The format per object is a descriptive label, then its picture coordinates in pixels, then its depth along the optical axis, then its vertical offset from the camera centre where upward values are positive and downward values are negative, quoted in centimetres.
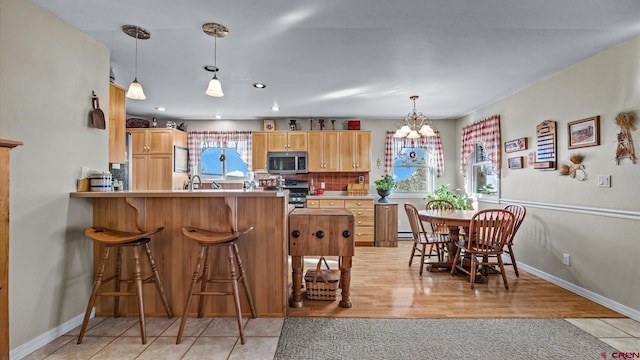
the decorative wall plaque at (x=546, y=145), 342 +44
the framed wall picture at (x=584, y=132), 288 +50
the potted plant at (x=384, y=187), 554 -9
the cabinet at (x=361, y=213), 532 -54
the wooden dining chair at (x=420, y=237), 369 -69
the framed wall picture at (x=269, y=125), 582 +110
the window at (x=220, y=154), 588 +55
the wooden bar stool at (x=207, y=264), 212 -62
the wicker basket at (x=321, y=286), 287 -98
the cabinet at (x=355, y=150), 568 +60
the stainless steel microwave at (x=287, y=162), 562 +37
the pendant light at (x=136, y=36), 240 +121
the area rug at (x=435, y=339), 200 -113
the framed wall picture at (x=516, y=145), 393 +51
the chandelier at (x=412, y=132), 388 +67
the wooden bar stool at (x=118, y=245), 212 -53
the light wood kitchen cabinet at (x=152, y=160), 532 +39
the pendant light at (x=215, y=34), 234 +120
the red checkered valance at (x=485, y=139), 453 +71
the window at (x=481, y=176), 488 +11
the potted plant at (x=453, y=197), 506 -26
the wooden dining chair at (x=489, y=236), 314 -57
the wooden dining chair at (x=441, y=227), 386 -60
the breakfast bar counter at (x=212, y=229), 250 -46
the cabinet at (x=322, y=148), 566 +64
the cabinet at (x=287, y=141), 566 +77
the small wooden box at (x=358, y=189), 579 -13
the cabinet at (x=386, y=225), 532 -75
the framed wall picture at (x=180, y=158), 545 +44
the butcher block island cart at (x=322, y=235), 260 -45
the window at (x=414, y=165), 603 +34
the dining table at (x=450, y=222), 335 -44
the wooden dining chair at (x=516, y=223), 334 -46
